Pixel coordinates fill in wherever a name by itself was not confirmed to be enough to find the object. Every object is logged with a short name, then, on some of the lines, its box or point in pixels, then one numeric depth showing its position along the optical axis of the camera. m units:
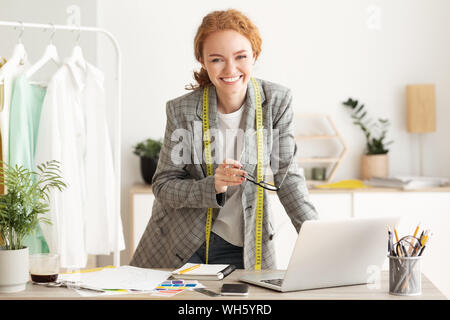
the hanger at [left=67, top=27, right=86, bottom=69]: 4.14
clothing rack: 4.09
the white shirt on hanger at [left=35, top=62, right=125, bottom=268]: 4.05
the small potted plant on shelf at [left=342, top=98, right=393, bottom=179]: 5.96
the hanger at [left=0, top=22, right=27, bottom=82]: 4.01
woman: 3.32
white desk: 2.83
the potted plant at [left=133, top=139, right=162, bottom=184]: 5.66
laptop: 2.84
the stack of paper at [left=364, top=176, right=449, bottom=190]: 5.49
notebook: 3.05
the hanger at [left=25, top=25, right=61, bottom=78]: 4.07
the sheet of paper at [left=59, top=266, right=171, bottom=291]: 2.96
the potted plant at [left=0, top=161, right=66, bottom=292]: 2.86
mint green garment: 4.00
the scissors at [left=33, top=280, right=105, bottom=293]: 2.93
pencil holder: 2.85
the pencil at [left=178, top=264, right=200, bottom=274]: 3.11
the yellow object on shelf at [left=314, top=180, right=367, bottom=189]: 5.55
